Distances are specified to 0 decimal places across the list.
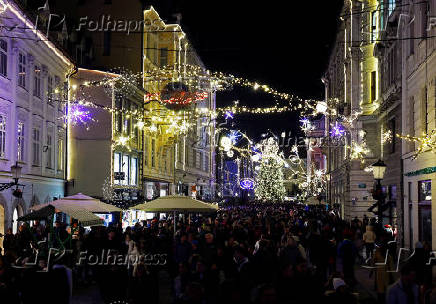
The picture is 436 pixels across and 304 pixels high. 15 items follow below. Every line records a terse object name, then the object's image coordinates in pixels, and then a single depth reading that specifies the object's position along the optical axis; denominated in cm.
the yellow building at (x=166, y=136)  4747
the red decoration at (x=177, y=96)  3616
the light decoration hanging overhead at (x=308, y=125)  7401
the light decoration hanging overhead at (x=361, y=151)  3966
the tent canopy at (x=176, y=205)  2228
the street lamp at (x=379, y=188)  2084
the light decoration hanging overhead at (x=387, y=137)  3322
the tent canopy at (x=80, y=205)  1947
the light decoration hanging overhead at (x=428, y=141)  1958
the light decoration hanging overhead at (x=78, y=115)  3540
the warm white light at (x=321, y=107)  3728
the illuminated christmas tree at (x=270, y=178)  9902
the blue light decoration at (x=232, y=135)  6807
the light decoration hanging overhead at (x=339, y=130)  4319
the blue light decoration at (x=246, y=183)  8306
